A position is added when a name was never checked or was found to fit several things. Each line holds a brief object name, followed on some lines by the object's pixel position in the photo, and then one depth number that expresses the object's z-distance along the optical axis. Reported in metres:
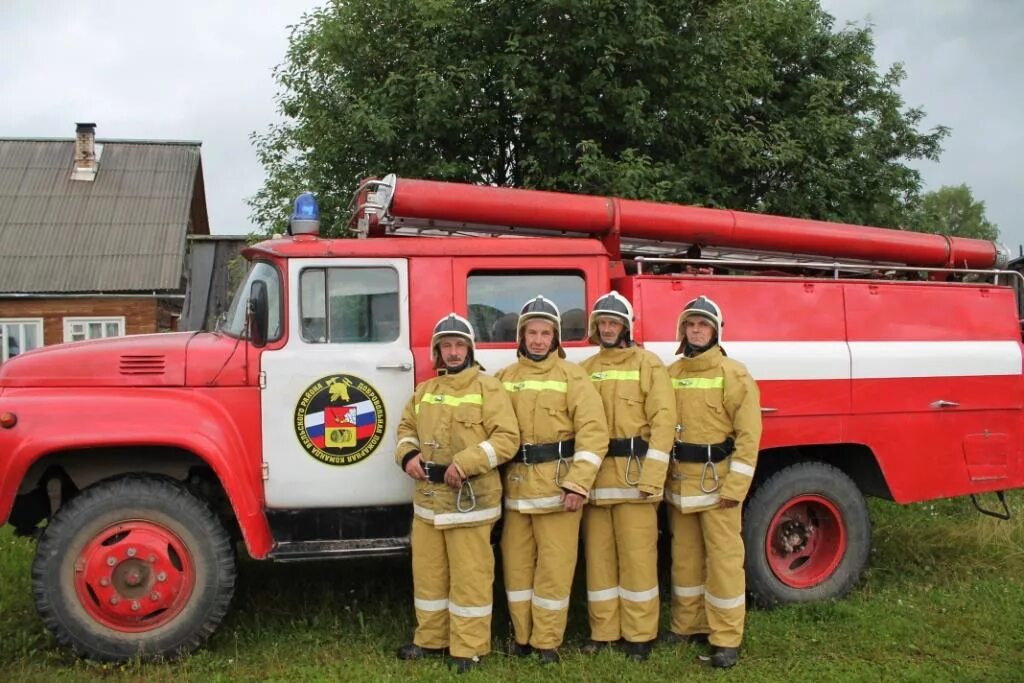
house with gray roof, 20.61
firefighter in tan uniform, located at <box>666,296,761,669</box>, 4.58
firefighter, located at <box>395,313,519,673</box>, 4.38
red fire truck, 4.50
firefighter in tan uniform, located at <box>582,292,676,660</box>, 4.54
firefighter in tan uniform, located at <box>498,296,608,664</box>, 4.43
